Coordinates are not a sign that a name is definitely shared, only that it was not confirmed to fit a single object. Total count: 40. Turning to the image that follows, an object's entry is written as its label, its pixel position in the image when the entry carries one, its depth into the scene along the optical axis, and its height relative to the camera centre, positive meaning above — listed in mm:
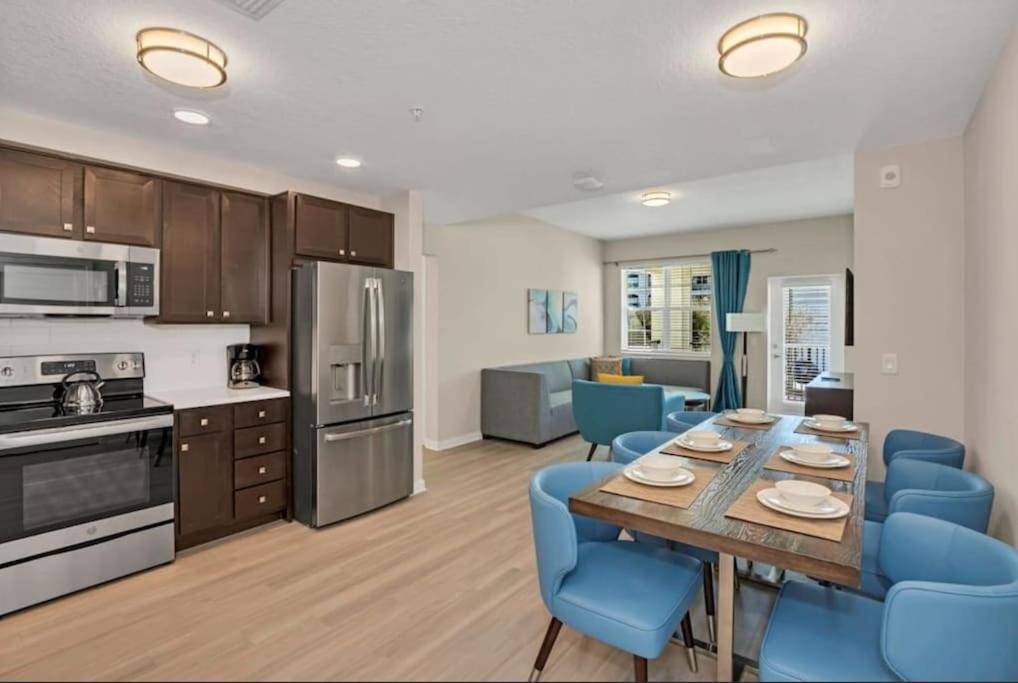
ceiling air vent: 1687 +1134
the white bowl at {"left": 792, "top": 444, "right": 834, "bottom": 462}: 2094 -458
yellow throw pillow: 5754 -410
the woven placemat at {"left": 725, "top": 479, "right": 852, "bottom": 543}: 1438 -531
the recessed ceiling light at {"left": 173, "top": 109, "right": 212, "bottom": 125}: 2560 +1163
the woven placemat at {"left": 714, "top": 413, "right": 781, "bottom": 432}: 2867 -467
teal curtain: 6887 +594
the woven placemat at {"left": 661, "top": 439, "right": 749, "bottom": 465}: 2184 -493
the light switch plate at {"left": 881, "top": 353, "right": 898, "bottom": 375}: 3053 -123
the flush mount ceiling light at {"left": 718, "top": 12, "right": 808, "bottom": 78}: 1798 +1082
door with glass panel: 6434 +123
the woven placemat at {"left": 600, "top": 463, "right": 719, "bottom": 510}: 1686 -517
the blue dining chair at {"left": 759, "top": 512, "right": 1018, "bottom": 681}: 1154 -699
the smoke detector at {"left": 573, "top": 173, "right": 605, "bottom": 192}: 3727 +1218
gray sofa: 5375 -673
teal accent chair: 4469 -608
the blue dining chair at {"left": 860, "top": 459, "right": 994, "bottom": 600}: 1776 -572
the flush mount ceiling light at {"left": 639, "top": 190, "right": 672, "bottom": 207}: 5090 +1475
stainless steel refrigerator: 3311 -325
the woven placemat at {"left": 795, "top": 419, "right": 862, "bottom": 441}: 2607 -477
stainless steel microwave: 2498 +337
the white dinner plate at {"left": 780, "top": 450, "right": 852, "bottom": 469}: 2049 -486
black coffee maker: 3551 -180
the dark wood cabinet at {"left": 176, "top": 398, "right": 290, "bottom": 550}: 2938 -790
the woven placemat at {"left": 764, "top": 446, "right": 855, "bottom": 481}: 1951 -506
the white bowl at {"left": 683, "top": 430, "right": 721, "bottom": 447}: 2320 -442
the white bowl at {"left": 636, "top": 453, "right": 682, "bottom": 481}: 1855 -464
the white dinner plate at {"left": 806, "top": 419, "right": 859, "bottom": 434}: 2717 -454
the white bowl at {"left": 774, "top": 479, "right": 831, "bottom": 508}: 1584 -476
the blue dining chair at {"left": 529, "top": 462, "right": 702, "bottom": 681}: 1579 -829
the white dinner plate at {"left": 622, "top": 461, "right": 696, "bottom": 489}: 1813 -495
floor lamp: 6523 +266
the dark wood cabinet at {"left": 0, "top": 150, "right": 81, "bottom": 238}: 2496 +750
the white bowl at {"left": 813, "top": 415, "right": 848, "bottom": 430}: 2740 -433
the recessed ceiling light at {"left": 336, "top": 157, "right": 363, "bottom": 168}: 3264 +1182
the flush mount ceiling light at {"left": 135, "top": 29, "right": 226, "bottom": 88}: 1882 +1082
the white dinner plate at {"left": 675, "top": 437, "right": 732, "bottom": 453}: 2283 -471
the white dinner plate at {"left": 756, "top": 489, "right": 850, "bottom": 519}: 1534 -511
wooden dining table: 1306 -543
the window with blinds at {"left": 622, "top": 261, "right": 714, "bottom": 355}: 7480 +544
